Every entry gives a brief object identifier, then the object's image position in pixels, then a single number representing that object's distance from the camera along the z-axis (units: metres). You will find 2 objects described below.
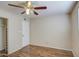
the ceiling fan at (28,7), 1.62
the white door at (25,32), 3.45
